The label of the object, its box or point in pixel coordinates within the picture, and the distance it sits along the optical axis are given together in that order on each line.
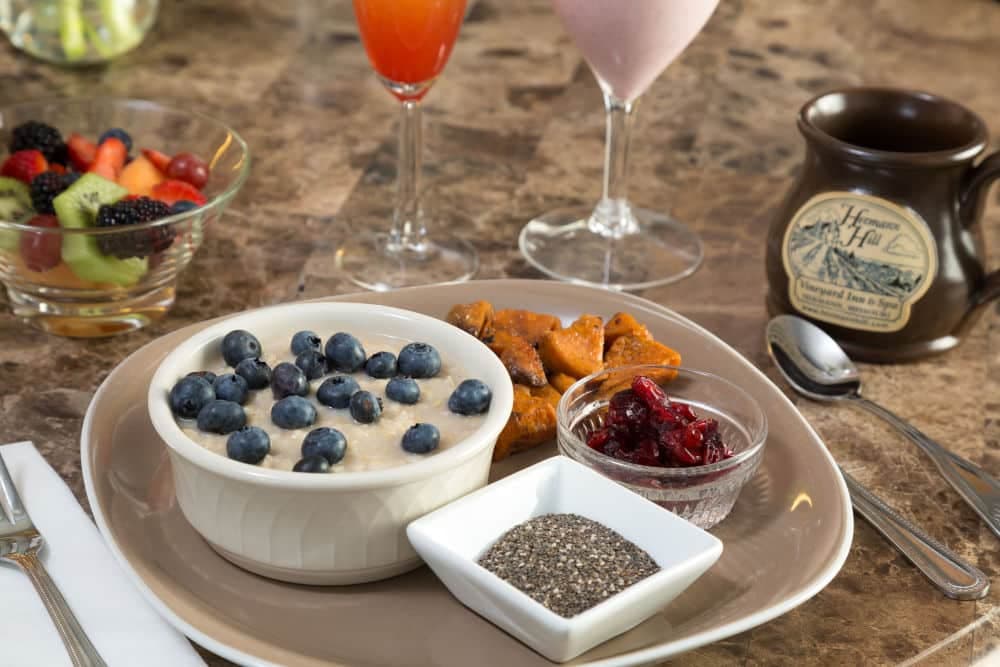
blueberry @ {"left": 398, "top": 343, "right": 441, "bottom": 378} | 1.01
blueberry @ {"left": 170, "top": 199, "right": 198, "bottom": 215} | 1.13
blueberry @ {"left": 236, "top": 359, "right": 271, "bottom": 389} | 0.99
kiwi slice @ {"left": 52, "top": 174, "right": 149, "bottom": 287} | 1.09
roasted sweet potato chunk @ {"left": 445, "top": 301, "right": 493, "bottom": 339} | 1.07
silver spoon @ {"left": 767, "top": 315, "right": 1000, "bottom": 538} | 1.05
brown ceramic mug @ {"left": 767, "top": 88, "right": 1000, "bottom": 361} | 1.09
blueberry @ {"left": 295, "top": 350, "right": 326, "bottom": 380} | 1.00
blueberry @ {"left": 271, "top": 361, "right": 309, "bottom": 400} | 0.99
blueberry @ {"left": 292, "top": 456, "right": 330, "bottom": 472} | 0.94
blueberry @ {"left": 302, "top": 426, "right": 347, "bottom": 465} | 0.95
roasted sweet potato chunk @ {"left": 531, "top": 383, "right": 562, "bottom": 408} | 1.05
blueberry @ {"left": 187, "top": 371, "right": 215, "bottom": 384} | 0.99
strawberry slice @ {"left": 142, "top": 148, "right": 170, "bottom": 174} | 1.19
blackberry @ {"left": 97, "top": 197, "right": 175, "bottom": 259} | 1.10
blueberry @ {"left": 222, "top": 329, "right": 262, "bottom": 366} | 1.01
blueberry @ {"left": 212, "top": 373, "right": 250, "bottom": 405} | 0.98
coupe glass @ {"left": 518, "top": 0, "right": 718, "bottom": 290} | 1.14
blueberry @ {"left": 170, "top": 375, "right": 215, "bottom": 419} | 0.97
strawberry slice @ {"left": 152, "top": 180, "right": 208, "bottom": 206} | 1.16
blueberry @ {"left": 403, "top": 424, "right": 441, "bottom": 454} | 0.96
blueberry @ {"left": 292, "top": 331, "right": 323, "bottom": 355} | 1.01
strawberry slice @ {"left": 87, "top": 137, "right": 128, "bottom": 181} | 1.17
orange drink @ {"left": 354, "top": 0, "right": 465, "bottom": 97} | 1.13
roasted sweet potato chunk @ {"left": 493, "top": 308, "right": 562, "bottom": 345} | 1.07
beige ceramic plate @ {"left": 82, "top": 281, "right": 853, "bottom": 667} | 0.93
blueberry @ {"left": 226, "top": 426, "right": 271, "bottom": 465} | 0.95
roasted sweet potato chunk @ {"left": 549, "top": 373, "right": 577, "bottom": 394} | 1.05
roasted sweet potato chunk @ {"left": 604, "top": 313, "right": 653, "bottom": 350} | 1.08
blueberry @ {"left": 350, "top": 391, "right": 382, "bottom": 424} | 0.97
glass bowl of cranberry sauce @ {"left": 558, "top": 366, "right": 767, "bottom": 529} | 0.99
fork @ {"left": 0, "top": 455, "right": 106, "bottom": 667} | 0.93
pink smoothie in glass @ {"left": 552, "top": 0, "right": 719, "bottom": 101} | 1.14
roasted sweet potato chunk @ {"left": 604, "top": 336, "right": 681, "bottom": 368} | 1.06
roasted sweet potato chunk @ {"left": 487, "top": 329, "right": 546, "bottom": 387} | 1.04
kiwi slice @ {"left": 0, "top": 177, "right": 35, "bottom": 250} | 1.14
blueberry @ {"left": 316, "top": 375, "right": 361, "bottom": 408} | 0.98
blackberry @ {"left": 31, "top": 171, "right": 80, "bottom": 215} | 1.13
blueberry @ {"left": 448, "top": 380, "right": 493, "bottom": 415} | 0.99
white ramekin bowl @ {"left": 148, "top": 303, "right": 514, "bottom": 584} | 0.94
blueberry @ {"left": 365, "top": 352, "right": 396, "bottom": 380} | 1.00
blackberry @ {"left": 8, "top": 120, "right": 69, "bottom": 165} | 1.18
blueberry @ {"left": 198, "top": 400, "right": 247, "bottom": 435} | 0.96
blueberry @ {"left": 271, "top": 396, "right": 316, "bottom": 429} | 0.97
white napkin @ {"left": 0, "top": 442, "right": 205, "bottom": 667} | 0.94
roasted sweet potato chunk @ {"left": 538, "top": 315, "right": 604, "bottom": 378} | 1.05
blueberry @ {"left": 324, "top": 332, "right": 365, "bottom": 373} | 1.01
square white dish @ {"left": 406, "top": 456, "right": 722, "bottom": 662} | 0.91
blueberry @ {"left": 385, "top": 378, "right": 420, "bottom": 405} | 0.99
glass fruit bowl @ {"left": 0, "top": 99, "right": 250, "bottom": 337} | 1.09
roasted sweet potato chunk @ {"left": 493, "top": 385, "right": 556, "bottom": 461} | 1.03
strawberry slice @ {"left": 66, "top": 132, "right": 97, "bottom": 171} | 1.18
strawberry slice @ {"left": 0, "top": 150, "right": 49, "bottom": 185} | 1.16
